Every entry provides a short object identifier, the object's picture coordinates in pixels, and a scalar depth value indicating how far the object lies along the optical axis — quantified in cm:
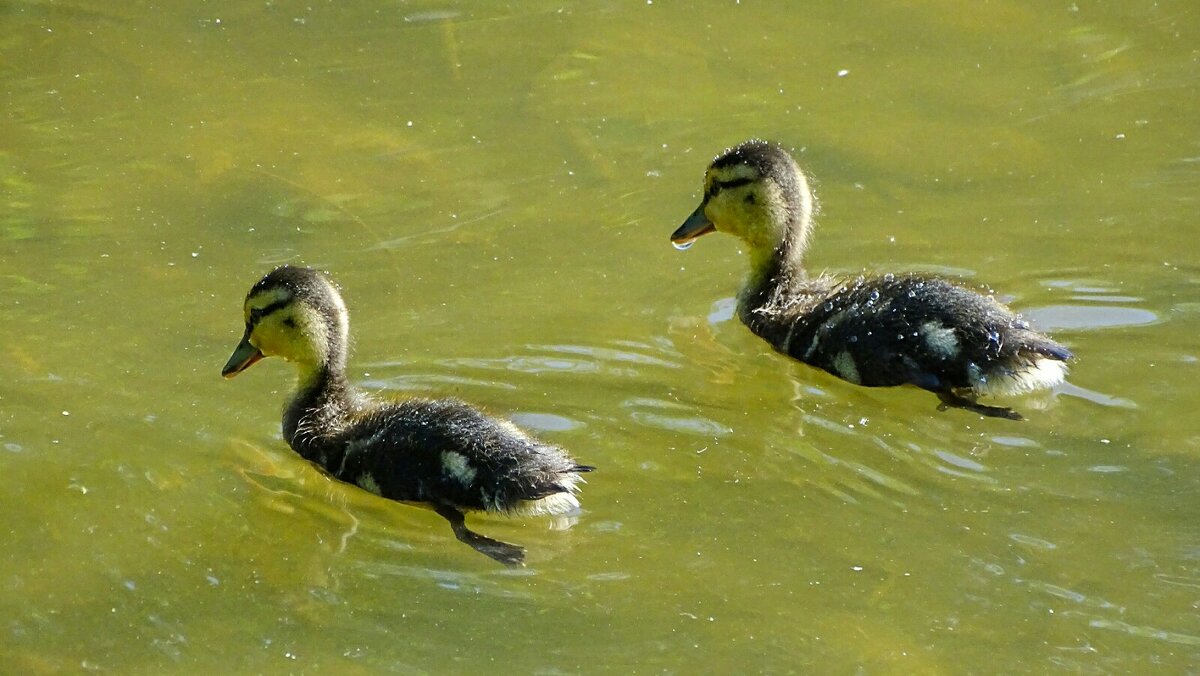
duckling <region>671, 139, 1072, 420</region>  1049
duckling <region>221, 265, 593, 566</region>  945
